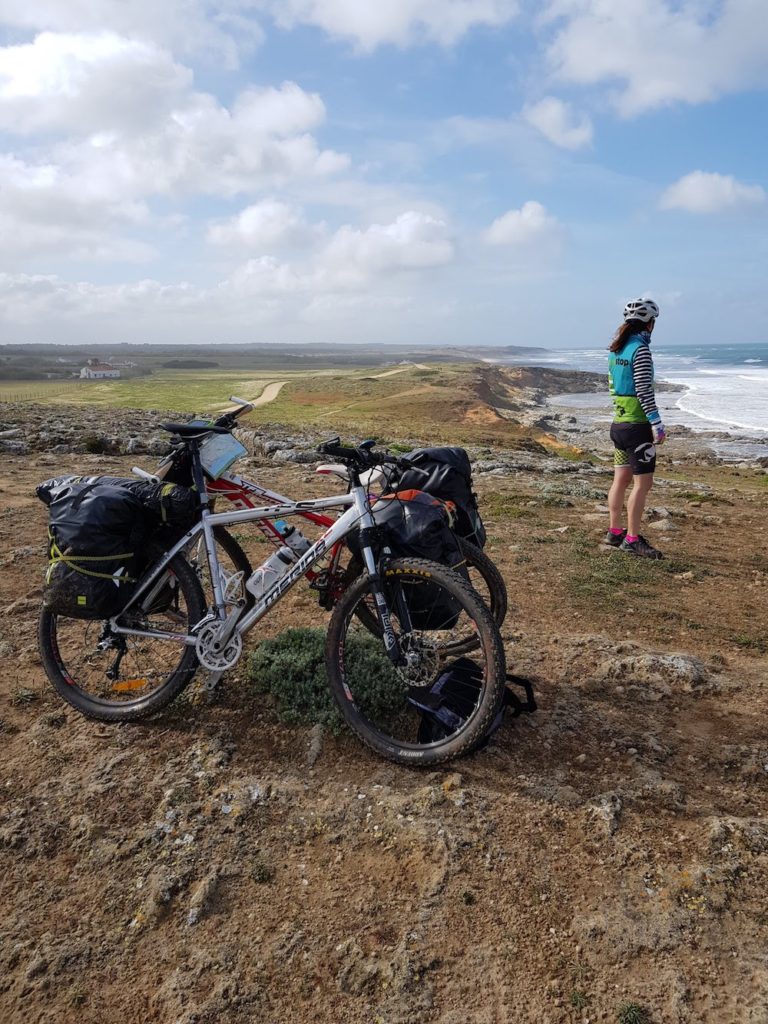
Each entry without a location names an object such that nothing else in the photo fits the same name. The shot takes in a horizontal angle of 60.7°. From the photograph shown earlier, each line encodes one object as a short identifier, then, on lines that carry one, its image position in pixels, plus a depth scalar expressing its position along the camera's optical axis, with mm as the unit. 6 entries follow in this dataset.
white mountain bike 3625
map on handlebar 4172
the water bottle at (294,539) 4195
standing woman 7422
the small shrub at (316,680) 4023
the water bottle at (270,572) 4109
